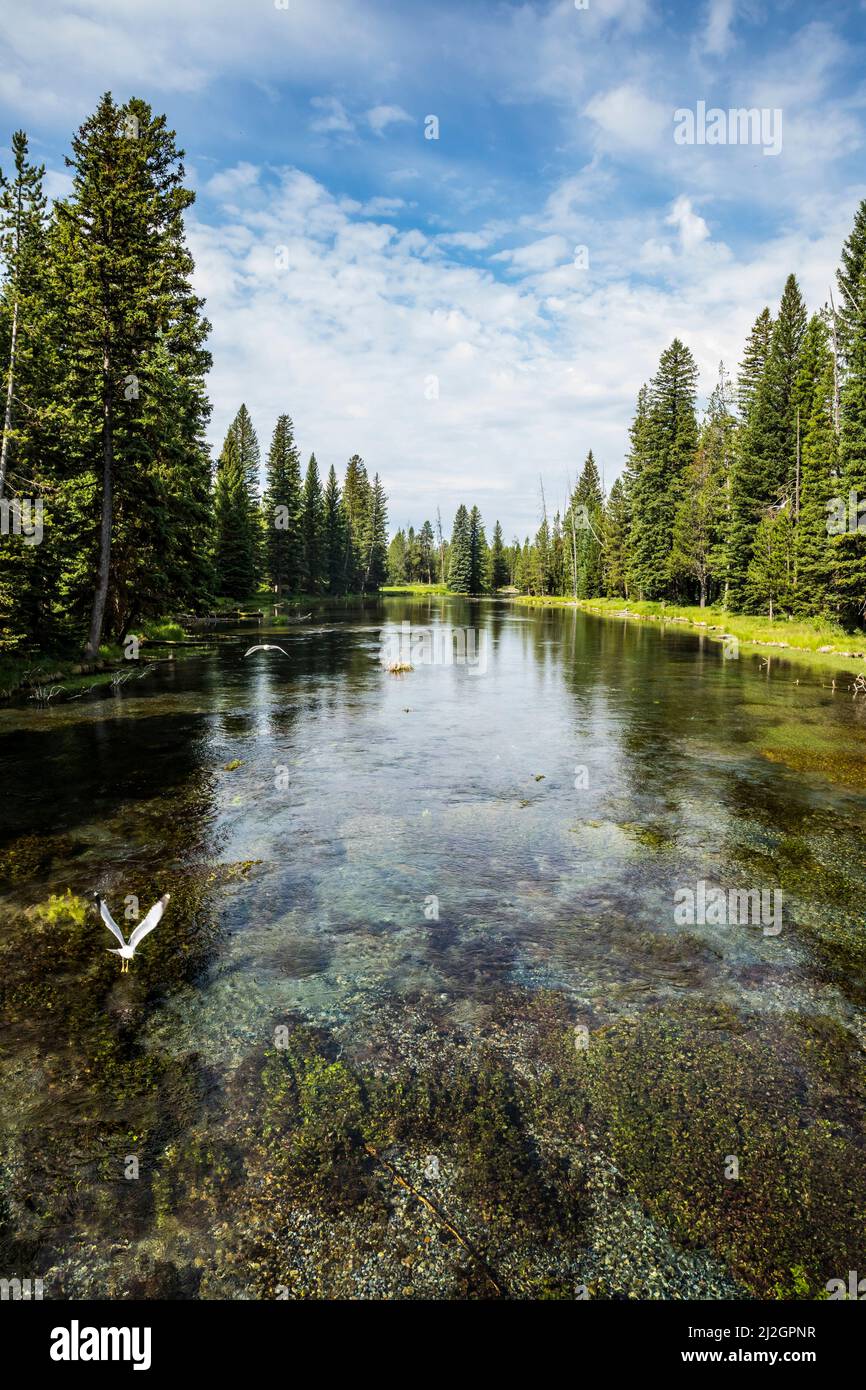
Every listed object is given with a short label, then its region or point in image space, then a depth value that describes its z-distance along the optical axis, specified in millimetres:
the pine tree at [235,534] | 62969
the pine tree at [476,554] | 148125
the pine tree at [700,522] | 60469
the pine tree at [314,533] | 86125
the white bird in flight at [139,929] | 6708
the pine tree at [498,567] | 164250
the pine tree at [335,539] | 101500
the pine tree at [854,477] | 34406
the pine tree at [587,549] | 98938
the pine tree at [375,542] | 125594
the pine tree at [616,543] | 87625
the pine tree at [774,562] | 44344
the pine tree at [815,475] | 40406
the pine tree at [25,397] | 21125
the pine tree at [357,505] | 121469
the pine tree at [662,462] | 69500
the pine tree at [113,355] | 24250
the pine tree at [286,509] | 79625
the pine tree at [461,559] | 147625
